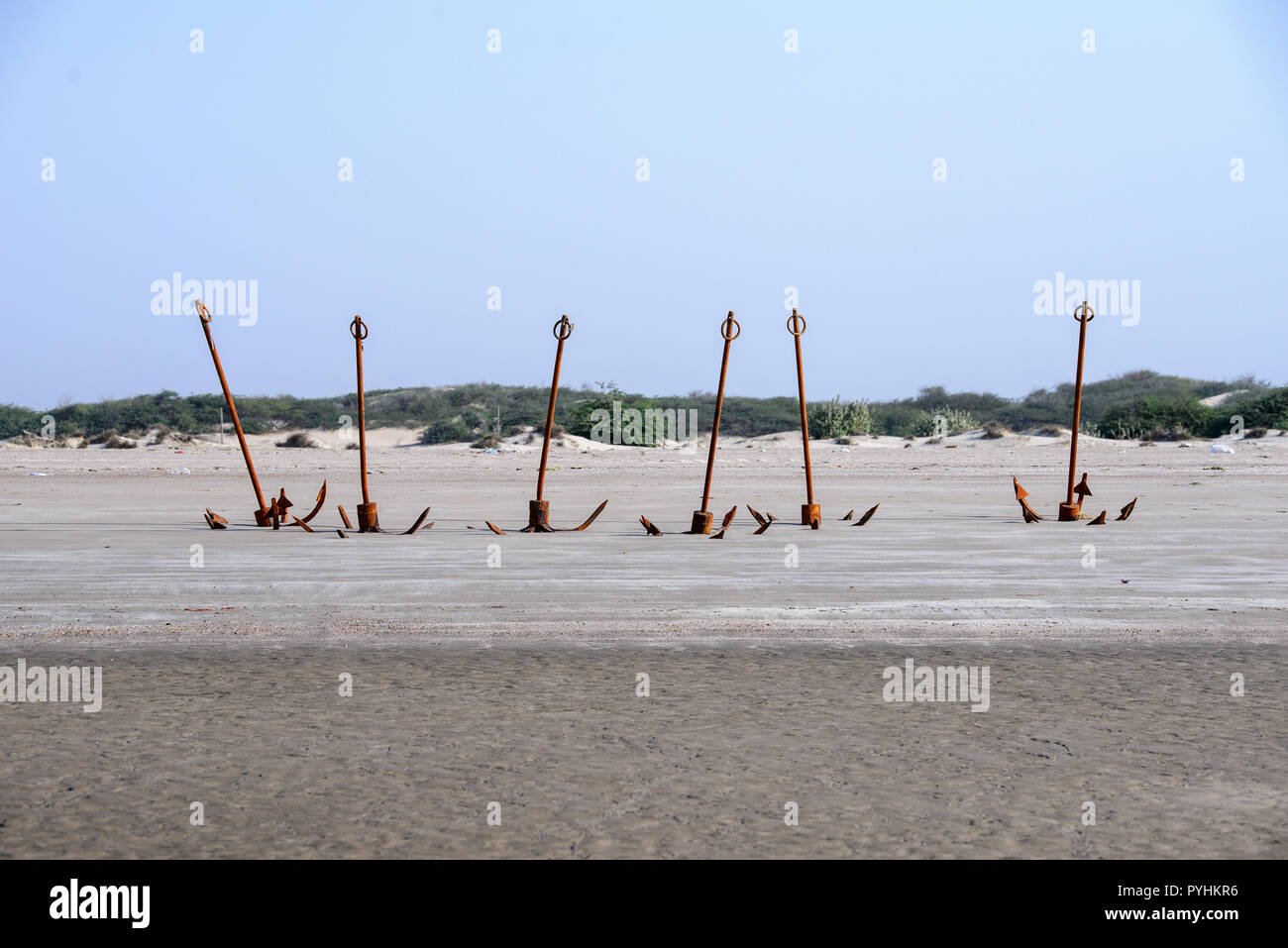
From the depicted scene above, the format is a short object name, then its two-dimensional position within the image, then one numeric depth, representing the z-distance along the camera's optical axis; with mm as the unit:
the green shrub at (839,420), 46000
